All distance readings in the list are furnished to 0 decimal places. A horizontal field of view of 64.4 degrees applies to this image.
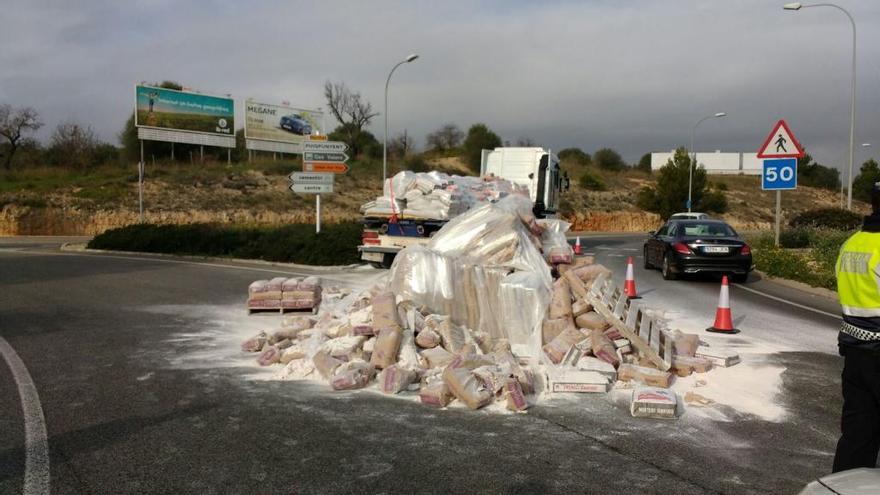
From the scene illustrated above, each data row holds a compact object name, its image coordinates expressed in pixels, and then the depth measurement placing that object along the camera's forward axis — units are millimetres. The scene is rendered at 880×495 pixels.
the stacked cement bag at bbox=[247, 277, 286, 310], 10812
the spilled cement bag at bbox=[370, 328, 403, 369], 7031
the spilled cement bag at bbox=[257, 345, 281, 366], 7637
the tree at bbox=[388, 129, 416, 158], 74188
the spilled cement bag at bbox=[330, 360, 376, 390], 6637
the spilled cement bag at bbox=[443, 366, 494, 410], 5992
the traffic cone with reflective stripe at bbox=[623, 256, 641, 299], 12891
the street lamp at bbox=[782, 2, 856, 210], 21141
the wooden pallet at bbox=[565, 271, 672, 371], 7285
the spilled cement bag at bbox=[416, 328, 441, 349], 7387
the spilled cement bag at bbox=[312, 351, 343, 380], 6992
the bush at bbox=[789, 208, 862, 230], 26155
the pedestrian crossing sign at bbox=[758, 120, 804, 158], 15773
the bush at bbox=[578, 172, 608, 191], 72312
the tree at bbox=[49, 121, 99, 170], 50562
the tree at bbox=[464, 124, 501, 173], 69625
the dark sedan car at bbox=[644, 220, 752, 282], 15625
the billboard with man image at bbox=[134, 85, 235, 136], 37219
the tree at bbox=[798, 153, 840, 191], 96000
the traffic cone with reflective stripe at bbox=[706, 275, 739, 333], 9695
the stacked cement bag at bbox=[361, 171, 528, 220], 15961
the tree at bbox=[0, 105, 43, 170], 53188
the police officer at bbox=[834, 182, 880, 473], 3781
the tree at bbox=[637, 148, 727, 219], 51875
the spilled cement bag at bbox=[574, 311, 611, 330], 7926
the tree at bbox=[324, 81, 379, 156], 63562
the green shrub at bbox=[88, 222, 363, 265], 19672
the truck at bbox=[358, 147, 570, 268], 16828
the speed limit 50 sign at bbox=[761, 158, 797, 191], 16062
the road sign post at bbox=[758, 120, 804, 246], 15836
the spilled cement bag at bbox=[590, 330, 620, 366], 7165
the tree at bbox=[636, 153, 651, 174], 105925
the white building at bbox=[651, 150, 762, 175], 111875
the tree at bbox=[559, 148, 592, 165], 95081
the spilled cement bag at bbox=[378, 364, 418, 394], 6512
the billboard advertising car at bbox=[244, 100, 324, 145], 44125
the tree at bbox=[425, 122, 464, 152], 85375
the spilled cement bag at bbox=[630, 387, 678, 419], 5805
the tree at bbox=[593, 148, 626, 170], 95750
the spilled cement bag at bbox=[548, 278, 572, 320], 8141
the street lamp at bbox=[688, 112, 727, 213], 48688
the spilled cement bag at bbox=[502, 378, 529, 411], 5980
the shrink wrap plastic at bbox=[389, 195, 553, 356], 8336
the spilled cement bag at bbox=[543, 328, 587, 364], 7371
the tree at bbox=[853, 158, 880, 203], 66875
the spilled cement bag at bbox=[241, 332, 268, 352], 8219
